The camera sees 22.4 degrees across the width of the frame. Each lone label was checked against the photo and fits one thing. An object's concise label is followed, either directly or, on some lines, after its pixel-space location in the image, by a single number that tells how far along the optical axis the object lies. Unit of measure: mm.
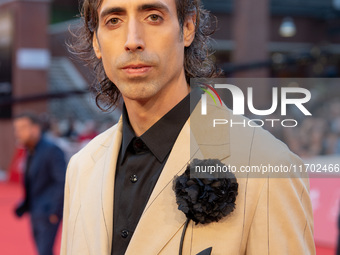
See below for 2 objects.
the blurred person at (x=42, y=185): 5605
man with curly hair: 1167
